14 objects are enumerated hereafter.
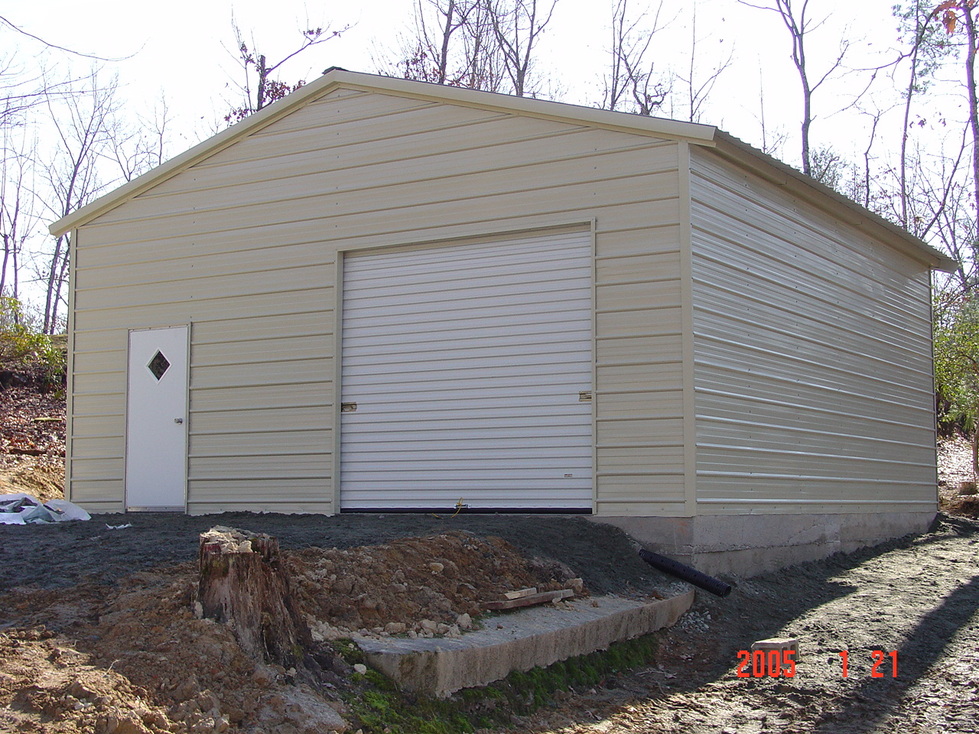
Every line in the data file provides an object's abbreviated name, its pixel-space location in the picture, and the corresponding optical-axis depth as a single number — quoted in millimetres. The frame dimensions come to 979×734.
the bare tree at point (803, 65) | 25203
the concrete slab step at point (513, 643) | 5012
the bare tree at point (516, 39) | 25844
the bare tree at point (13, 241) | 31156
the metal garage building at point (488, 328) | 8891
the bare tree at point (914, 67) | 19031
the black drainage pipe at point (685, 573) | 7938
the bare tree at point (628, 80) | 26797
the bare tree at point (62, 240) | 31594
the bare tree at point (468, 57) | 25578
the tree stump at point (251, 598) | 4539
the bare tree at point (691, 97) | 27312
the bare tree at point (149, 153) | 31531
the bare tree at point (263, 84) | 25594
